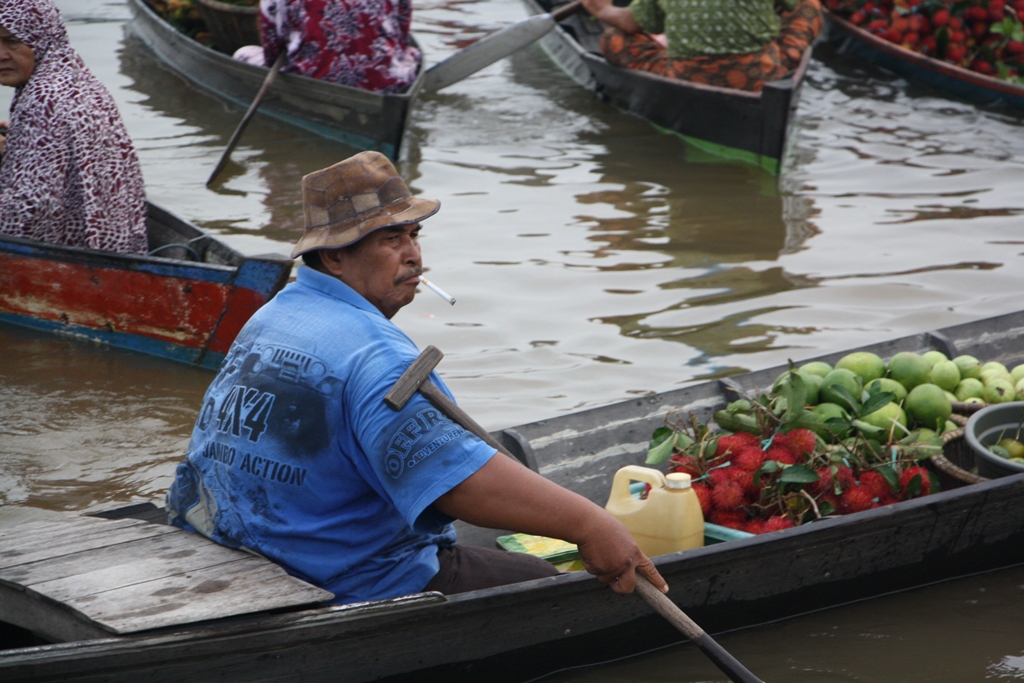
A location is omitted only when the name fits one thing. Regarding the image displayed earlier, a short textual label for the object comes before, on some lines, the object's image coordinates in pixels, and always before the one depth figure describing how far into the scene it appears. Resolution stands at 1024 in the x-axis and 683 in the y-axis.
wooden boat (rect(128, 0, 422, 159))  14.76
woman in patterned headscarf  9.31
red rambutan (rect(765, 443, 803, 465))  6.45
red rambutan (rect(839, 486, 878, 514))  6.37
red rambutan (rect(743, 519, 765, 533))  6.31
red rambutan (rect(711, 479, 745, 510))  6.35
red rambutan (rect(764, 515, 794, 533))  6.21
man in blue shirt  4.45
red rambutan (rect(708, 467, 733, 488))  6.42
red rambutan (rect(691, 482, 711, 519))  6.44
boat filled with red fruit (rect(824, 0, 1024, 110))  17.02
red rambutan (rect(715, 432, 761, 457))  6.60
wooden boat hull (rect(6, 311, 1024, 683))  4.64
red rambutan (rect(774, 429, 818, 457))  6.48
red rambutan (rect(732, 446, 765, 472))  6.44
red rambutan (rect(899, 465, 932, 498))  6.51
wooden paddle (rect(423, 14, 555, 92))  16.86
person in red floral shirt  14.49
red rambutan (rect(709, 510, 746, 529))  6.41
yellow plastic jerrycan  6.00
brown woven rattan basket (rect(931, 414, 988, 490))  6.64
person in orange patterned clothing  14.48
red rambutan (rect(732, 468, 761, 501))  6.40
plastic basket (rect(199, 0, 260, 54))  17.77
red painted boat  9.21
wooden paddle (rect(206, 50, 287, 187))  14.72
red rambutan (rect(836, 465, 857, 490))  6.42
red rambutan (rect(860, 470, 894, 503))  6.46
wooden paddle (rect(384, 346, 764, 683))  4.41
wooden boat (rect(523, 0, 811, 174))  14.37
